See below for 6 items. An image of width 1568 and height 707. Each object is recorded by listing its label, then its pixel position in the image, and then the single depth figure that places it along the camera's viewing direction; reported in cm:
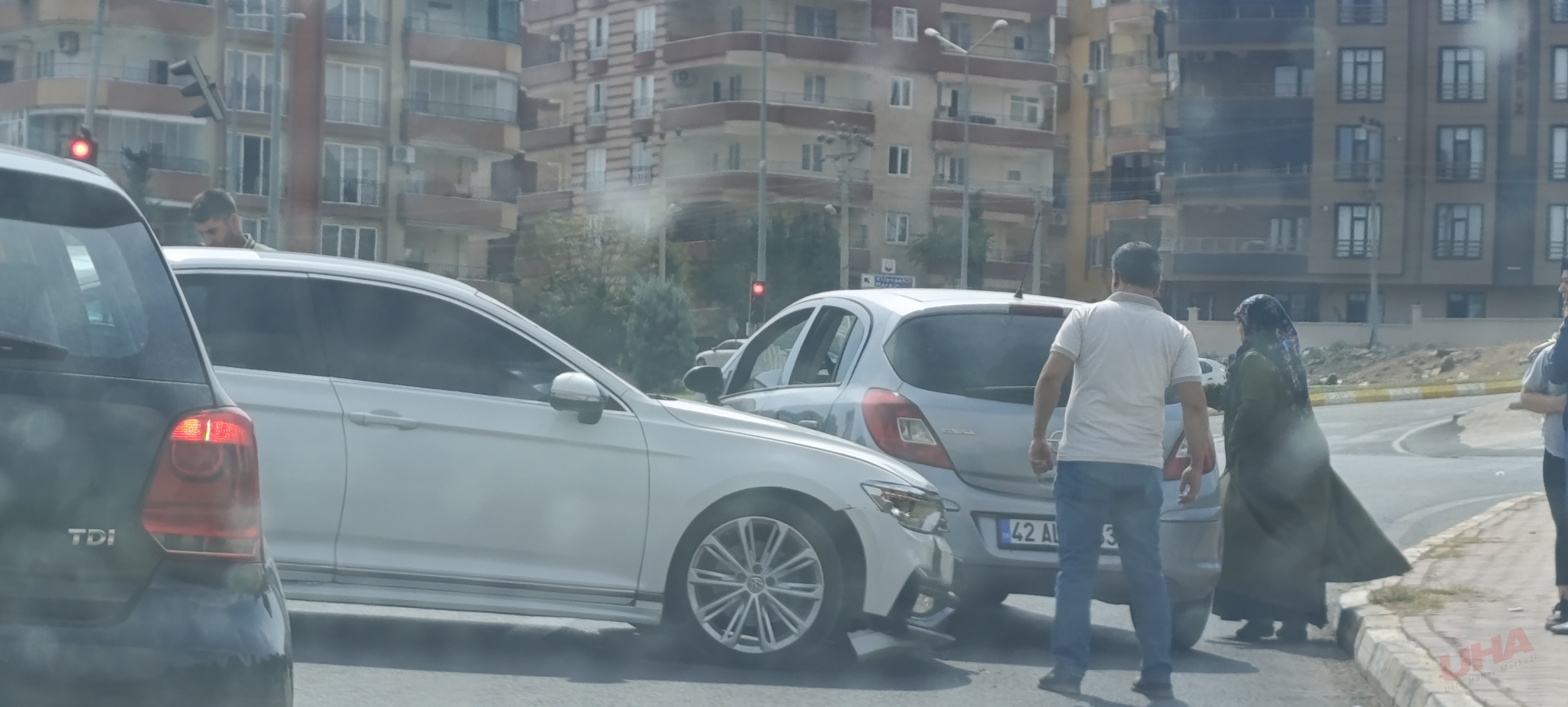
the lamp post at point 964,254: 6028
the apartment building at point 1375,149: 7294
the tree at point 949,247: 7594
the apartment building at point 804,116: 7500
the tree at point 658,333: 6562
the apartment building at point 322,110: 6072
